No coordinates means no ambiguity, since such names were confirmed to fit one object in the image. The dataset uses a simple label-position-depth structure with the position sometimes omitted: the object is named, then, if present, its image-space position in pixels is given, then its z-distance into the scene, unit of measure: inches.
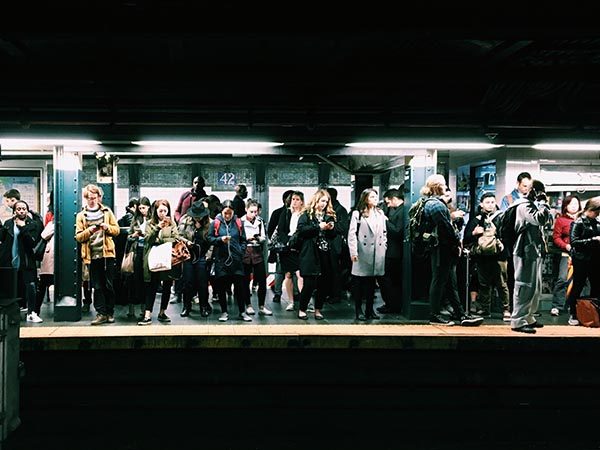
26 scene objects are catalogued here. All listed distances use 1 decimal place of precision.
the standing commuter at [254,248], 335.6
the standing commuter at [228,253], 307.3
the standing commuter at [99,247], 297.9
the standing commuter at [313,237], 307.6
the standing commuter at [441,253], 294.4
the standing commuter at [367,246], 313.1
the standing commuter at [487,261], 317.7
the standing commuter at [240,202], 382.9
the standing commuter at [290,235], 340.8
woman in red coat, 334.0
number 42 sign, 536.4
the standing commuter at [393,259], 339.0
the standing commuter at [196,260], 319.0
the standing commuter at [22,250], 306.7
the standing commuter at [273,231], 369.4
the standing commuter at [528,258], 283.4
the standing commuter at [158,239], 302.2
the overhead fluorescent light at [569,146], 319.9
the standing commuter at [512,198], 289.6
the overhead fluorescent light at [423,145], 311.1
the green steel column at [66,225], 316.8
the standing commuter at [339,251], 387.0
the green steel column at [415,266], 323.9
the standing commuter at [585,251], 304.2
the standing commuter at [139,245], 313.7
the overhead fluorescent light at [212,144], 309.4
